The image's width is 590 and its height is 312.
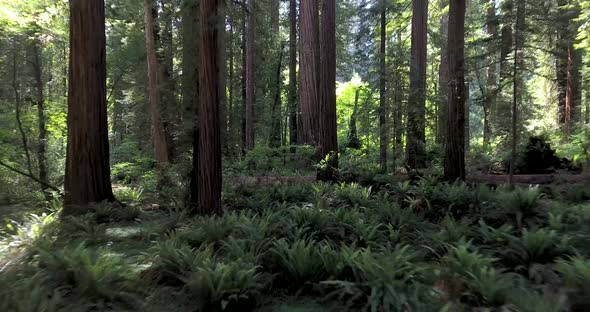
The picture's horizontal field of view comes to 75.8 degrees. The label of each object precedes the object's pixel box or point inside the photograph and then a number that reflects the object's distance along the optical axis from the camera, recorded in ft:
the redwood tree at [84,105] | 28.76
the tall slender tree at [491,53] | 30.76
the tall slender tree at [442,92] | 40.91
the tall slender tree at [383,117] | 45.91
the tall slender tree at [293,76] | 69.83
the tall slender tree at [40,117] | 55.14
